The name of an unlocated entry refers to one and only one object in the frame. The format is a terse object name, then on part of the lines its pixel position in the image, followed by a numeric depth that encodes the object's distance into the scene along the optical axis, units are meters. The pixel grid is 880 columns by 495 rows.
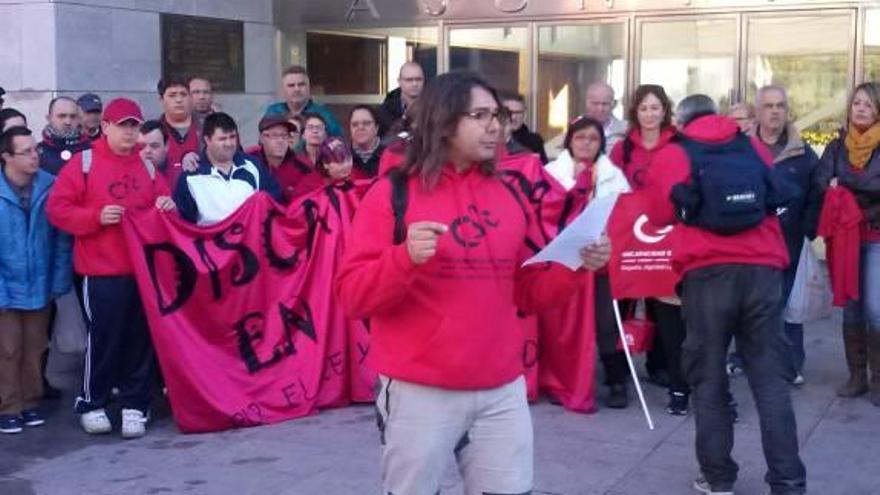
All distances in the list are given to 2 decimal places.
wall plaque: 11.80
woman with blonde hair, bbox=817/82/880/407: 7.22
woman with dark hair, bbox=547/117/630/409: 7.21
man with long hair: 3.77
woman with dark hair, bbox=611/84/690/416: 7.14
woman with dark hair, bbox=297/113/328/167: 7.88
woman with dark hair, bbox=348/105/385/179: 7.93
